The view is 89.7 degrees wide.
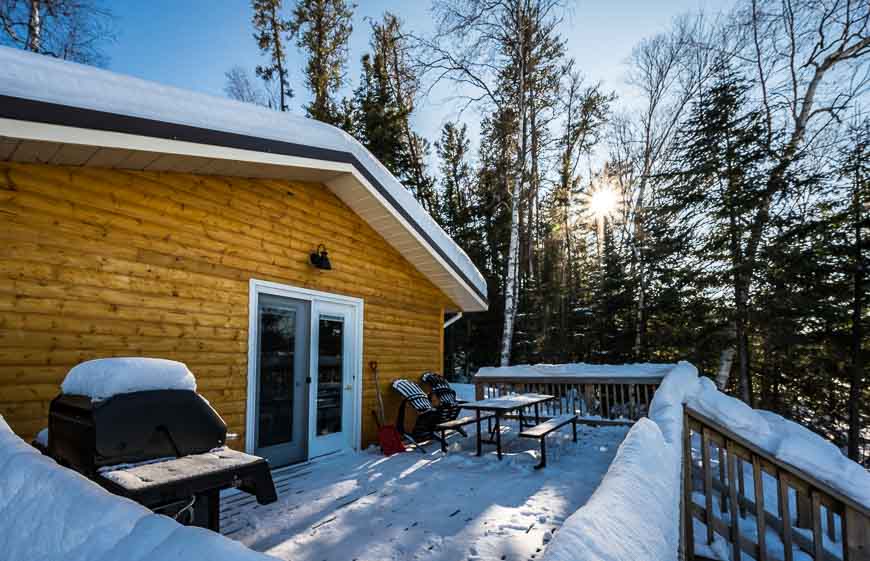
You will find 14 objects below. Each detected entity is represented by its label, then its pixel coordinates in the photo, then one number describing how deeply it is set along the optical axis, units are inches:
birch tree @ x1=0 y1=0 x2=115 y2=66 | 333.7
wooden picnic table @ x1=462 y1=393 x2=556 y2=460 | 200.8
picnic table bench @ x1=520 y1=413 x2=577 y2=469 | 181.1
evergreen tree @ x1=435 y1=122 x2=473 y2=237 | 690.2
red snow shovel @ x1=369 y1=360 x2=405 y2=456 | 215.0
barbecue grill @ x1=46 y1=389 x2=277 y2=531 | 77.2
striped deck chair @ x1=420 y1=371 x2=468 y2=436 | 249.0
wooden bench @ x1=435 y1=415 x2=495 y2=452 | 215.3
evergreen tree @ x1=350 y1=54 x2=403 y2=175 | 569.9
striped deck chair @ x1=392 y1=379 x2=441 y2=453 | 235.5
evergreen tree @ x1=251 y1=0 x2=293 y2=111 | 509.4
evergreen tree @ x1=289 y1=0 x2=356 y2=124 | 505.0
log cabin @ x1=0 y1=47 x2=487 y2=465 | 113.8
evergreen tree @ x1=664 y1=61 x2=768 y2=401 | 322.3
